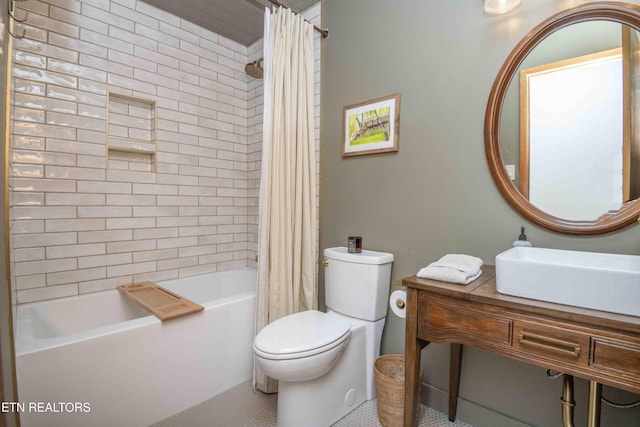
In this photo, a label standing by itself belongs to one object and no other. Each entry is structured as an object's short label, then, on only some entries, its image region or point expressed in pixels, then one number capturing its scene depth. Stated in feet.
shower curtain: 5.91
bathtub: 4.25
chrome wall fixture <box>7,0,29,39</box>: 2.88
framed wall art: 5.90
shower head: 7.98
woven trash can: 4.83
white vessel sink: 2.80
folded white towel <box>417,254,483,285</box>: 3.83
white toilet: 4.44
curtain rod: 6.81
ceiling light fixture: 4.53
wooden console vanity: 2.78
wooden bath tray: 5.42
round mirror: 3.90
